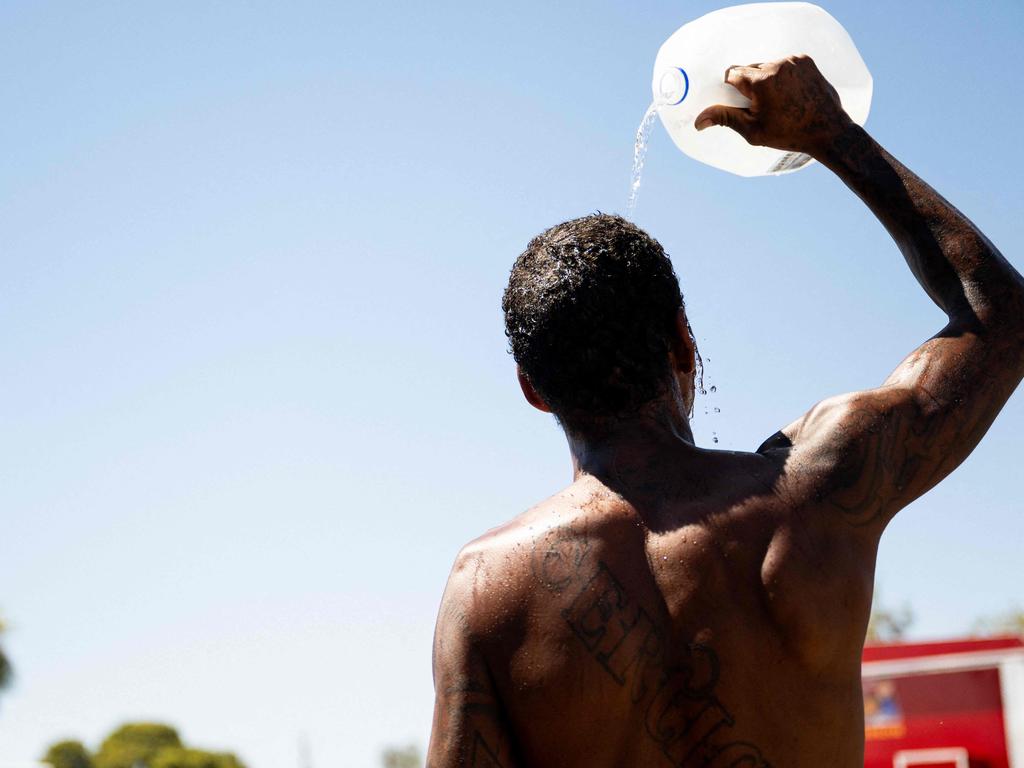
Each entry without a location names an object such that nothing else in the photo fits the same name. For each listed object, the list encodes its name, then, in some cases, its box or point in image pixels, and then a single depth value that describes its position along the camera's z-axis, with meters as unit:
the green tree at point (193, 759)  45.91
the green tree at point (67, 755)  50.00
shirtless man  2.10
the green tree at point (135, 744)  53.81
